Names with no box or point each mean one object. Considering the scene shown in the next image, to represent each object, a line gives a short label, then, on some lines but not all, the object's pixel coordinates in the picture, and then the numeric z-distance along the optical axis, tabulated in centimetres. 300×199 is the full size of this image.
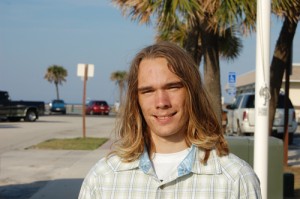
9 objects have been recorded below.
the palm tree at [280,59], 1166
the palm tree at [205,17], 965
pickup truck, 3019
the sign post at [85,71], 1891
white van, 1739
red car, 5047
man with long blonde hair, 204
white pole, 605
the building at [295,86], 3938
